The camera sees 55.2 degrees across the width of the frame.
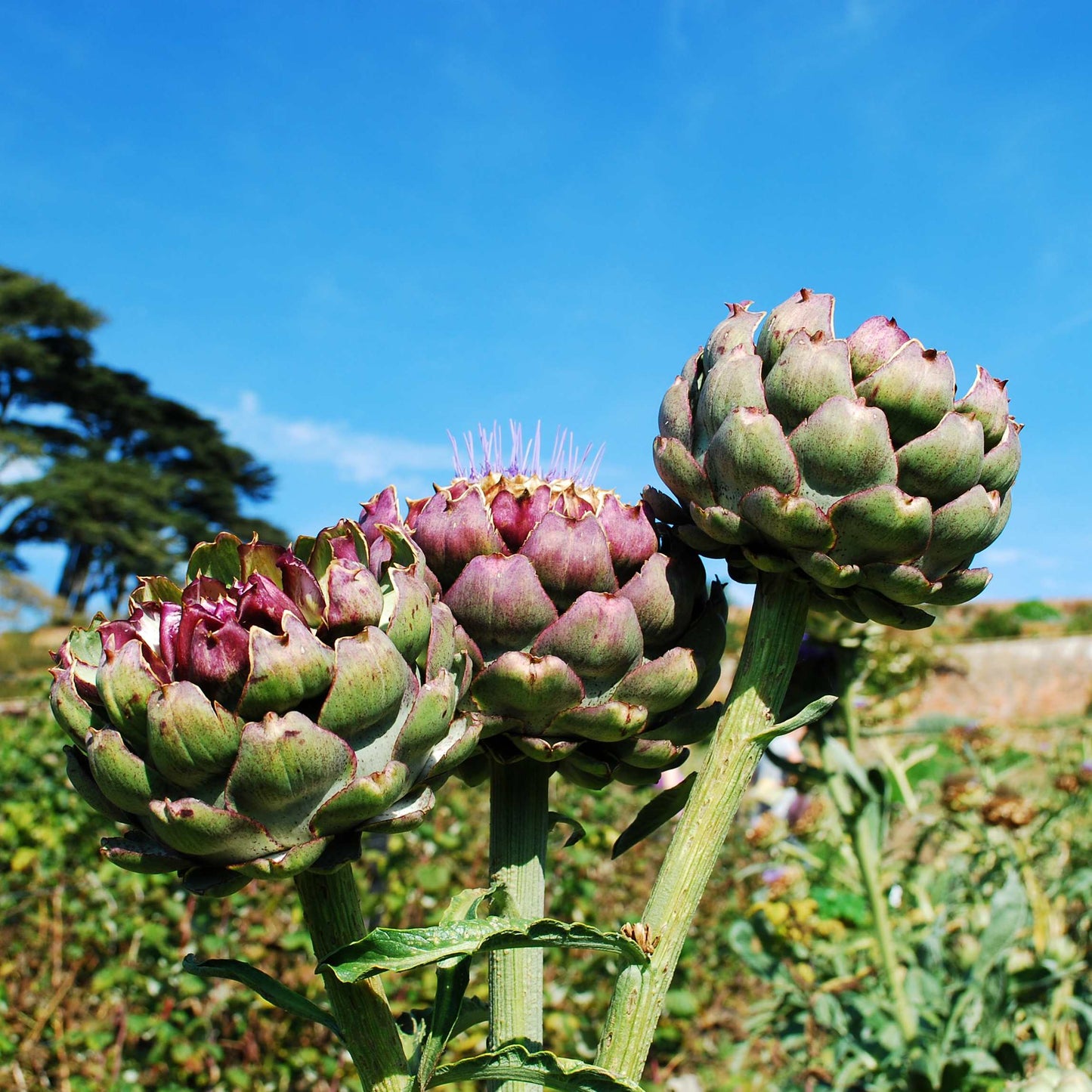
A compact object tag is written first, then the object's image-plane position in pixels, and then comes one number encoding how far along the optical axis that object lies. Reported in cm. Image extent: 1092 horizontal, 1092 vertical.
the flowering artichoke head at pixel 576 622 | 80
